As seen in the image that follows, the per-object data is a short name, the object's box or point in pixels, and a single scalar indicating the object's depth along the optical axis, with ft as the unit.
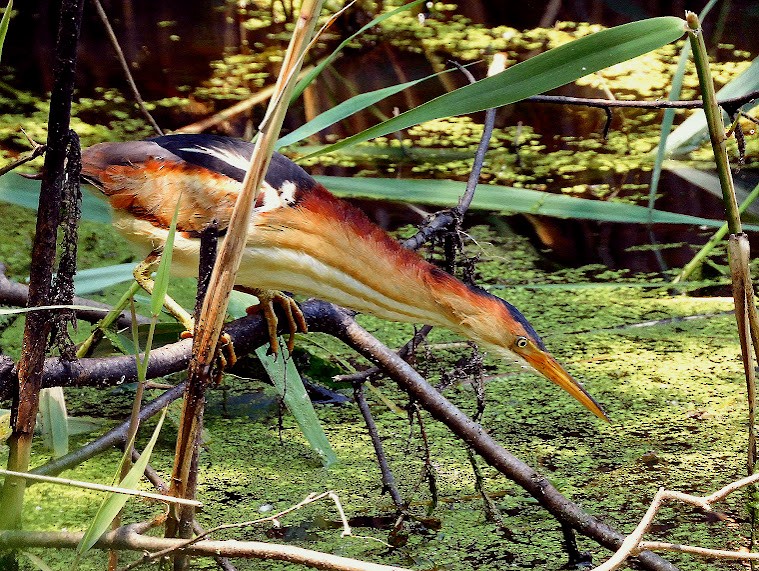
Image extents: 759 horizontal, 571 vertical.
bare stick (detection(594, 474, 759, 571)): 16.93
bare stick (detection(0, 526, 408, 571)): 16.94
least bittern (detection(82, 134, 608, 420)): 17.44
